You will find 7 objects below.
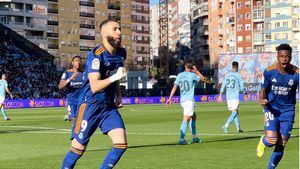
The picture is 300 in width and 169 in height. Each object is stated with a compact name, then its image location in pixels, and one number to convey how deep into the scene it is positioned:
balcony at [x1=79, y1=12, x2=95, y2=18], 157.75
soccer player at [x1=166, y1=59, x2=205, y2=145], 19.19
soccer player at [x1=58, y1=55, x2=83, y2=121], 20.36
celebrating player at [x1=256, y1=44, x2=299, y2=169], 12.17
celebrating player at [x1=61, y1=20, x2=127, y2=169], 9.94
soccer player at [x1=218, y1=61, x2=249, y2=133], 23.80
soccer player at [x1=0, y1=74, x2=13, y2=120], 36.94
